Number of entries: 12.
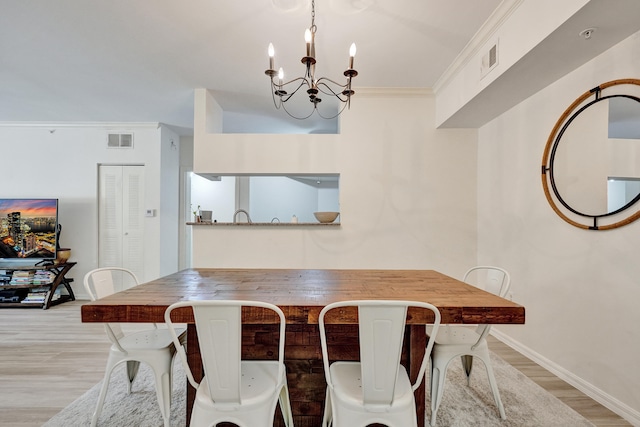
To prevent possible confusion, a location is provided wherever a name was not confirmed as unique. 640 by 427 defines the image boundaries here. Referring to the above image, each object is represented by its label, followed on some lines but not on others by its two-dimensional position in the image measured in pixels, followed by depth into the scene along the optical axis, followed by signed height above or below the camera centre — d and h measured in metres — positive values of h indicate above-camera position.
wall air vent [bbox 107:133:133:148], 4.54 +1.07
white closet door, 4.55 -0.11
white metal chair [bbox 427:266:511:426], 1.67 -0.79
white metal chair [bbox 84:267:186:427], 1.57 -0.77
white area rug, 1.73 -1.21
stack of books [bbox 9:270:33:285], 3.99 -0.92
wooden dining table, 1.30 -0.43
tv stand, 3.97 -1.04
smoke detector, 1.70 +1.05
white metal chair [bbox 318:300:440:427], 1.10 -0.63
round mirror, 1.77 +0.37
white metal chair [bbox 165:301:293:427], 1.10 -0.65
